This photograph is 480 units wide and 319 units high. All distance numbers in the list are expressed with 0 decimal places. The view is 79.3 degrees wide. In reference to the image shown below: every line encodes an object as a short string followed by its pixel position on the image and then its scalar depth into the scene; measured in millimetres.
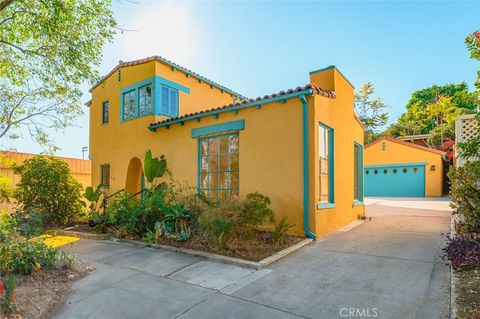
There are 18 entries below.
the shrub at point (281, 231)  6449
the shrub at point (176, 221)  7227
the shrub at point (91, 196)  10082
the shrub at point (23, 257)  4645
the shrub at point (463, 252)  4355
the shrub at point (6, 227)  4953
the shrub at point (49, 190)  9750
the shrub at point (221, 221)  5805
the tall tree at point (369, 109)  29234
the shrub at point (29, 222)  6160
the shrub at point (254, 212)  6098
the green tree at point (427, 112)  26234
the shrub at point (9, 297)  3522
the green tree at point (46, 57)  6500
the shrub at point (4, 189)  6990
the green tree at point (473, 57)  4848
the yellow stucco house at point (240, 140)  6984
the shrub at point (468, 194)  5809
